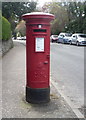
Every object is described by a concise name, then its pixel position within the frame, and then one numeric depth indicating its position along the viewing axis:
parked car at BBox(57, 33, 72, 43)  23.70
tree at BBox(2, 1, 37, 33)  19.67
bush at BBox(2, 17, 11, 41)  10.69
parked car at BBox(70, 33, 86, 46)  19.74
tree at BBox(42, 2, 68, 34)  33.50
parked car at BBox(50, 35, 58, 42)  27.96
